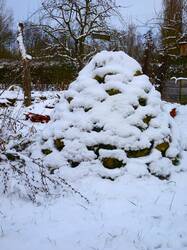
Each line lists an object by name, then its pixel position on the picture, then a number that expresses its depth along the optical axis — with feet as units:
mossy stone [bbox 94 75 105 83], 14.16
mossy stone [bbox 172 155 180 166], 13.38
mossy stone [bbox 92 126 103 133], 12.93
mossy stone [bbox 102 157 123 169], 12.34
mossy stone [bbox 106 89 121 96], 13.57
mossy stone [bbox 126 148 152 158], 12.63
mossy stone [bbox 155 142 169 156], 13.03
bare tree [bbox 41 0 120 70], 30.98
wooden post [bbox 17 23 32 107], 30.78
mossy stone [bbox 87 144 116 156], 12.59
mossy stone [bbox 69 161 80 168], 12.66
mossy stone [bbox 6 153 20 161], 12.15
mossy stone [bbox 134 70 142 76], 14.66
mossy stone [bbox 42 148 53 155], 13.39
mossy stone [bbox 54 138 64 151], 13.14
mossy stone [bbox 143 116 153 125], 13.35
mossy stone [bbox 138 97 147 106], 13.80
